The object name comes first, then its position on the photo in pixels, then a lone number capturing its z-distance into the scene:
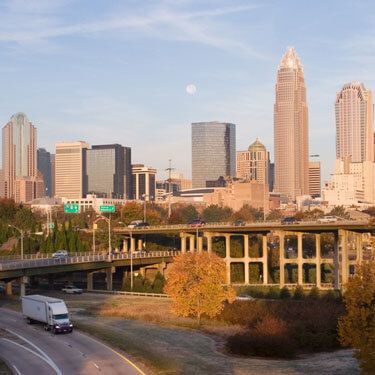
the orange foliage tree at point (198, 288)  88.19
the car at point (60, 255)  130.70
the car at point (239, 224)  166.50
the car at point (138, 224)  188.05
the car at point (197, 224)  174.62
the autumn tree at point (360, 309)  53.38
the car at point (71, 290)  118.94
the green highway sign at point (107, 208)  187.70
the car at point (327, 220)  159.51
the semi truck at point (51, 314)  71.50
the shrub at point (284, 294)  112.69
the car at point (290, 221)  162.38
